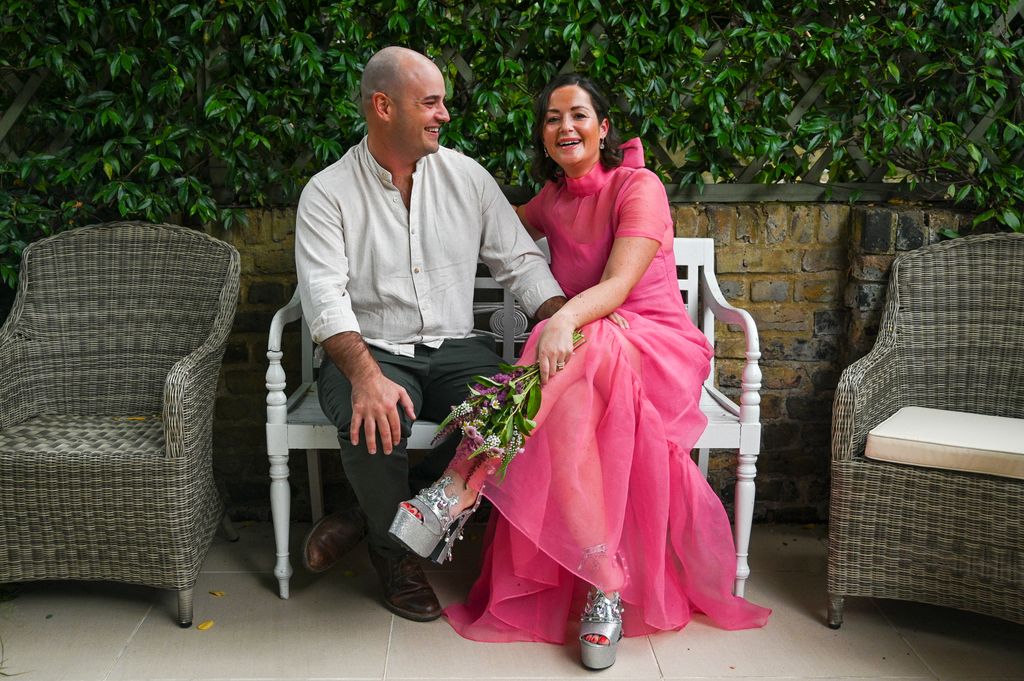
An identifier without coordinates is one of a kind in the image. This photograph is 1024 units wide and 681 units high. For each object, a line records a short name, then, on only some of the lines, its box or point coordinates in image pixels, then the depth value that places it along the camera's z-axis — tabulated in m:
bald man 2.56
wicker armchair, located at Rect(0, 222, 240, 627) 2.49
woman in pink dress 2.38
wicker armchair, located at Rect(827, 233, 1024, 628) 2.40
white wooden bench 2.62
